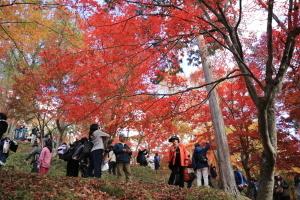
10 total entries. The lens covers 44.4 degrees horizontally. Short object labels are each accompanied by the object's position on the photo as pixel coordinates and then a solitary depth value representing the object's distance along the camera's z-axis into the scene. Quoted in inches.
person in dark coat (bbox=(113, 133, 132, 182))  457.4
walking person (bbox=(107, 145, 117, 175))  627.8
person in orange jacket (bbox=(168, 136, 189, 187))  398.0
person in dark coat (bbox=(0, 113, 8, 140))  318.3
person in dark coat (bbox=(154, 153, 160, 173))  899.1
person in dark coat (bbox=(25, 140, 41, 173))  521.0
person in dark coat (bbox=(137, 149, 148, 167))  819.5
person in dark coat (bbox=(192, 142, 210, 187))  453.4
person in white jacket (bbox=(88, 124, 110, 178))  374.3
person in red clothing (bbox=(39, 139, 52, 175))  450.3
